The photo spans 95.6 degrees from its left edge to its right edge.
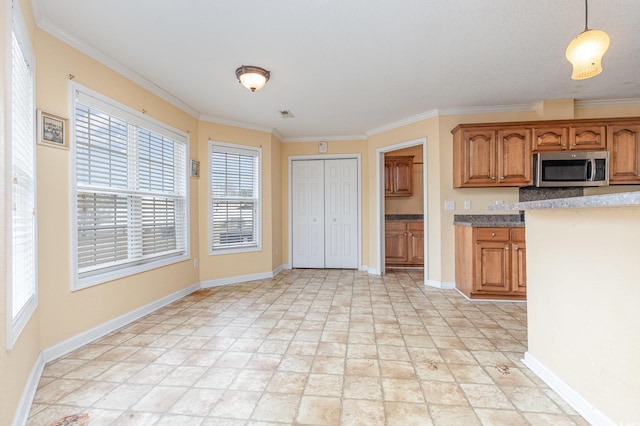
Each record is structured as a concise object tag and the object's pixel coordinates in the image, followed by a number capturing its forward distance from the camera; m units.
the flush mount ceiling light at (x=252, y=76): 2.83
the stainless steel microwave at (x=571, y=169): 3.64
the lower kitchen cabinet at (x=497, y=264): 3.42
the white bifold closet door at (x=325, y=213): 5.48
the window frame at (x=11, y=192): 1.36
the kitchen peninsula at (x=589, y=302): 1.26
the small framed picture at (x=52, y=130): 2.10
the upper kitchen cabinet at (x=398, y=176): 5.90
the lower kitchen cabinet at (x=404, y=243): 5.69
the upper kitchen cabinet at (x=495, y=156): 3.74
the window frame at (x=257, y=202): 4.32
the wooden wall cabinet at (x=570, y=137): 3.67
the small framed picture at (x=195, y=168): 4.06
